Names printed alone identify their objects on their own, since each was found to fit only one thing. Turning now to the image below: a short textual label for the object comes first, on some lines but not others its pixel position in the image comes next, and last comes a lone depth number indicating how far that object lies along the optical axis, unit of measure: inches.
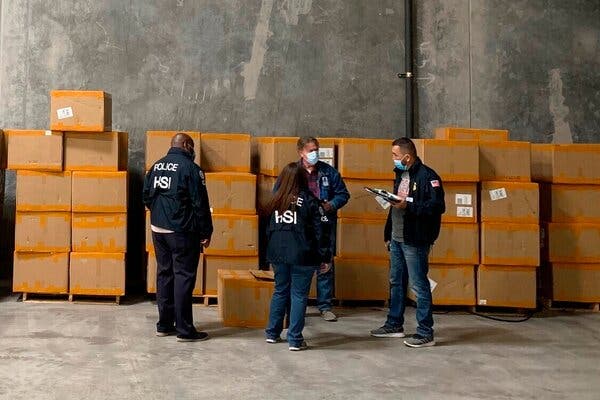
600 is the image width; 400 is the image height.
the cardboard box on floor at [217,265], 293.9
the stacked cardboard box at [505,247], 289.4
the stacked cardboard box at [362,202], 296.4
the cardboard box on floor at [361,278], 297.7
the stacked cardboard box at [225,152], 299.1
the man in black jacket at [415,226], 224.4
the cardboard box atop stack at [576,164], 299.4
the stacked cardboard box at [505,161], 291.6
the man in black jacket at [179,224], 226.4
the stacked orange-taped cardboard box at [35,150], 291.3
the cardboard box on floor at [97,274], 291.7
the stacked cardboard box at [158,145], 296.5
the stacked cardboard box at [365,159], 296.0
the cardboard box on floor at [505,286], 290.8
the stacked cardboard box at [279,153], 294.2
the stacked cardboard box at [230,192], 291.6
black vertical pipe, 346.3
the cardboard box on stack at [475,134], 299.4
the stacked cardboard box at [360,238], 295.4
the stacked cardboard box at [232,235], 291.4
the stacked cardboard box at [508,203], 290.0
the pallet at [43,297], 295.7
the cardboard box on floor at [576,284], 302.8
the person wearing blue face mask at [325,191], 258.8
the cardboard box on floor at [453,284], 290.8
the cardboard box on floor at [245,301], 250.1
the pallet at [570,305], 306.5
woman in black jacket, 214.7
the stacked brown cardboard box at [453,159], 286.2
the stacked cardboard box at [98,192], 291.3
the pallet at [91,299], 296.5
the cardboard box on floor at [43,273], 292.2
